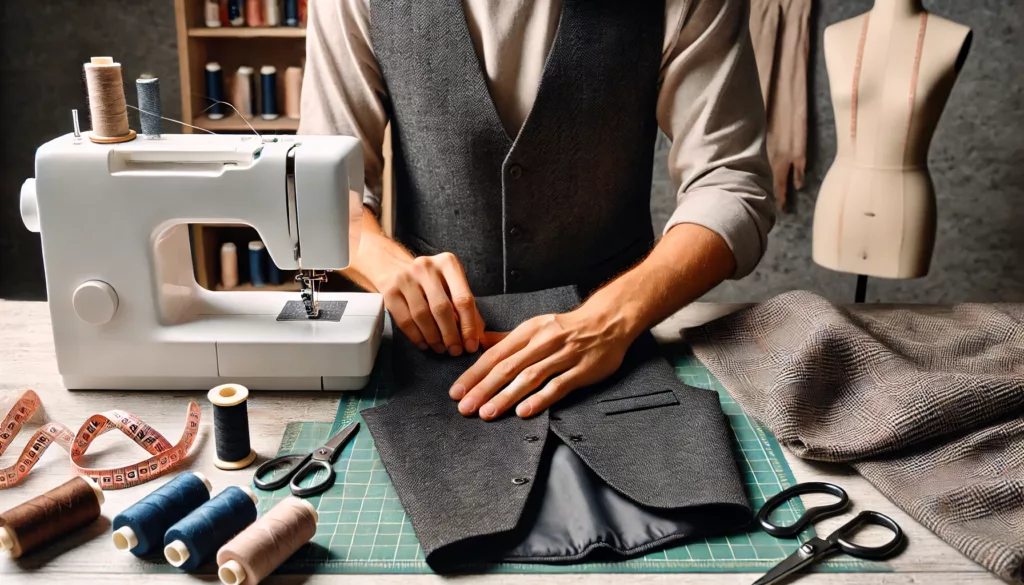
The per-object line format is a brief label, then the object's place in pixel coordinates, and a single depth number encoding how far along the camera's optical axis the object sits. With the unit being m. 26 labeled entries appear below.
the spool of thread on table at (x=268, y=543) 0.96
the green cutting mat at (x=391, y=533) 1.02
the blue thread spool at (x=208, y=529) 0.98
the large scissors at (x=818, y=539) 1.01
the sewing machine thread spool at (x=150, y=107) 1.31
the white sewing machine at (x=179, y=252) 1.32
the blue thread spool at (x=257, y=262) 3.81
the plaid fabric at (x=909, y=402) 1.09
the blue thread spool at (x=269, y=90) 3.64
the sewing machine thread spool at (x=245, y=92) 3.68
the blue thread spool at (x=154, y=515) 1.00
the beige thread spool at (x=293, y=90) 3.66
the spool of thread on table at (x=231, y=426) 1.18
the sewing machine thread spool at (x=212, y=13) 3.54
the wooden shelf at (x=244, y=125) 3.57
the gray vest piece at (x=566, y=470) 1.05
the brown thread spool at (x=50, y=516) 1.00
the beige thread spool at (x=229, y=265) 3.84
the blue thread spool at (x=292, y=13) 3.55
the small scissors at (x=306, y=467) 1.14
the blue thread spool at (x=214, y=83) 3.60
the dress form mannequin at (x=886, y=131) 2.48
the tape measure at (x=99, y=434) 1.17
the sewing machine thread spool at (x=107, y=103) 1.29
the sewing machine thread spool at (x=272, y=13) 3.57
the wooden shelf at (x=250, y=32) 3.50
